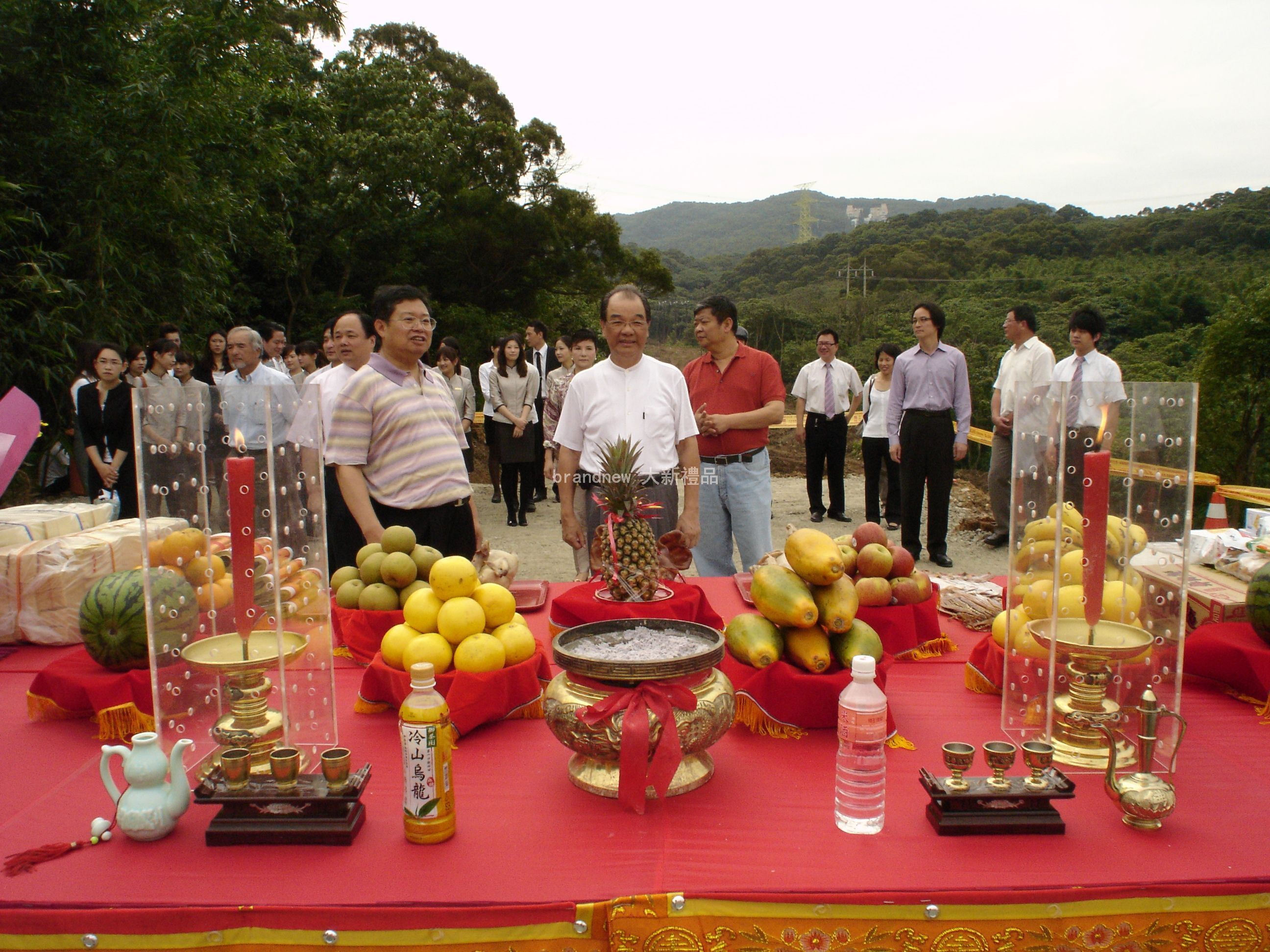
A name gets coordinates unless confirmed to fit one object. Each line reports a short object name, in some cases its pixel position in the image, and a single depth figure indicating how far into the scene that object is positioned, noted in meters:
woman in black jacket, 5.51
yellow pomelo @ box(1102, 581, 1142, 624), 1.71
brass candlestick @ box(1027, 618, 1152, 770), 1.62
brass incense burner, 1.44
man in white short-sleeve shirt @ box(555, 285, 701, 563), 3.15
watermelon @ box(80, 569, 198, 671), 1.89
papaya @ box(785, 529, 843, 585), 1.81
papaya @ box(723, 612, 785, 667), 1.80
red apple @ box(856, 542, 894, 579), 2.18
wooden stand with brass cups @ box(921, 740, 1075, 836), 1.40
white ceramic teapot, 1.40
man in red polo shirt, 4.06
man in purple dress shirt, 5.43
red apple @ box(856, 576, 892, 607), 2.16
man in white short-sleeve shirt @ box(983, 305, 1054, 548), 5.53
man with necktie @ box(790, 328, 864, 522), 7.49
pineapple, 2.17
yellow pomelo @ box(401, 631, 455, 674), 1.81
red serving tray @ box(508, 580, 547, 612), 2.73
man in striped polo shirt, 2.79
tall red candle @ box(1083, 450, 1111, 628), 1.60
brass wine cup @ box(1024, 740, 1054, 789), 1.43
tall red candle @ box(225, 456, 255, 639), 1.54
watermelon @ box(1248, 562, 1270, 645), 1.99
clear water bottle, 1.38
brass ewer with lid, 1.39
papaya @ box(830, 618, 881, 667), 1.81
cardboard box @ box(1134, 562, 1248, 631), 2.20
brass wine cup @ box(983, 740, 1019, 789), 1.41
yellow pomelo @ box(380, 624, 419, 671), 1.86
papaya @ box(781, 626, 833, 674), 1.79
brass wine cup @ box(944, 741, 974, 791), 1.41
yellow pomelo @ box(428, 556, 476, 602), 1.90
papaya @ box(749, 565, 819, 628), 1.79
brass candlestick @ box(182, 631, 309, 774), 1.56
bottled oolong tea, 1.33
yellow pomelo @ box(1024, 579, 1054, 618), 1.73
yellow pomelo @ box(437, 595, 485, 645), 1.85
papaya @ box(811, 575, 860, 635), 1.81
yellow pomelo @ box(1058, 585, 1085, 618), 1.73
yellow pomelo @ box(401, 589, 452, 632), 1.90
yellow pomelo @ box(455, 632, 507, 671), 1.82
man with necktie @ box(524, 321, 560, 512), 7.80
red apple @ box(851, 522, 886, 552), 2.24
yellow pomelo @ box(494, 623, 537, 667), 1.89
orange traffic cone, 3.00
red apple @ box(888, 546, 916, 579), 2.22
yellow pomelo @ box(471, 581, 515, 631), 1.92
